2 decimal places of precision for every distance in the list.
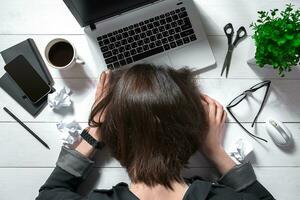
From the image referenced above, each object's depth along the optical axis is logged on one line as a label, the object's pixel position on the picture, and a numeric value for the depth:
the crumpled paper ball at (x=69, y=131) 0.81
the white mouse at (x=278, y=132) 0.79
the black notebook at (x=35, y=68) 0.82
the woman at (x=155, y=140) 0.67
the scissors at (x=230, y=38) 0.83
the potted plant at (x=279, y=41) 0.69
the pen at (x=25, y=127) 0.82
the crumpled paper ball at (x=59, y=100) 0.81
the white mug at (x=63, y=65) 0.79
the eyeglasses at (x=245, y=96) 0.82
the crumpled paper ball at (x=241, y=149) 0.80
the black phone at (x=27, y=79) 0.82
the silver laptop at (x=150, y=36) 0.81
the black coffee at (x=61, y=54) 0.80
